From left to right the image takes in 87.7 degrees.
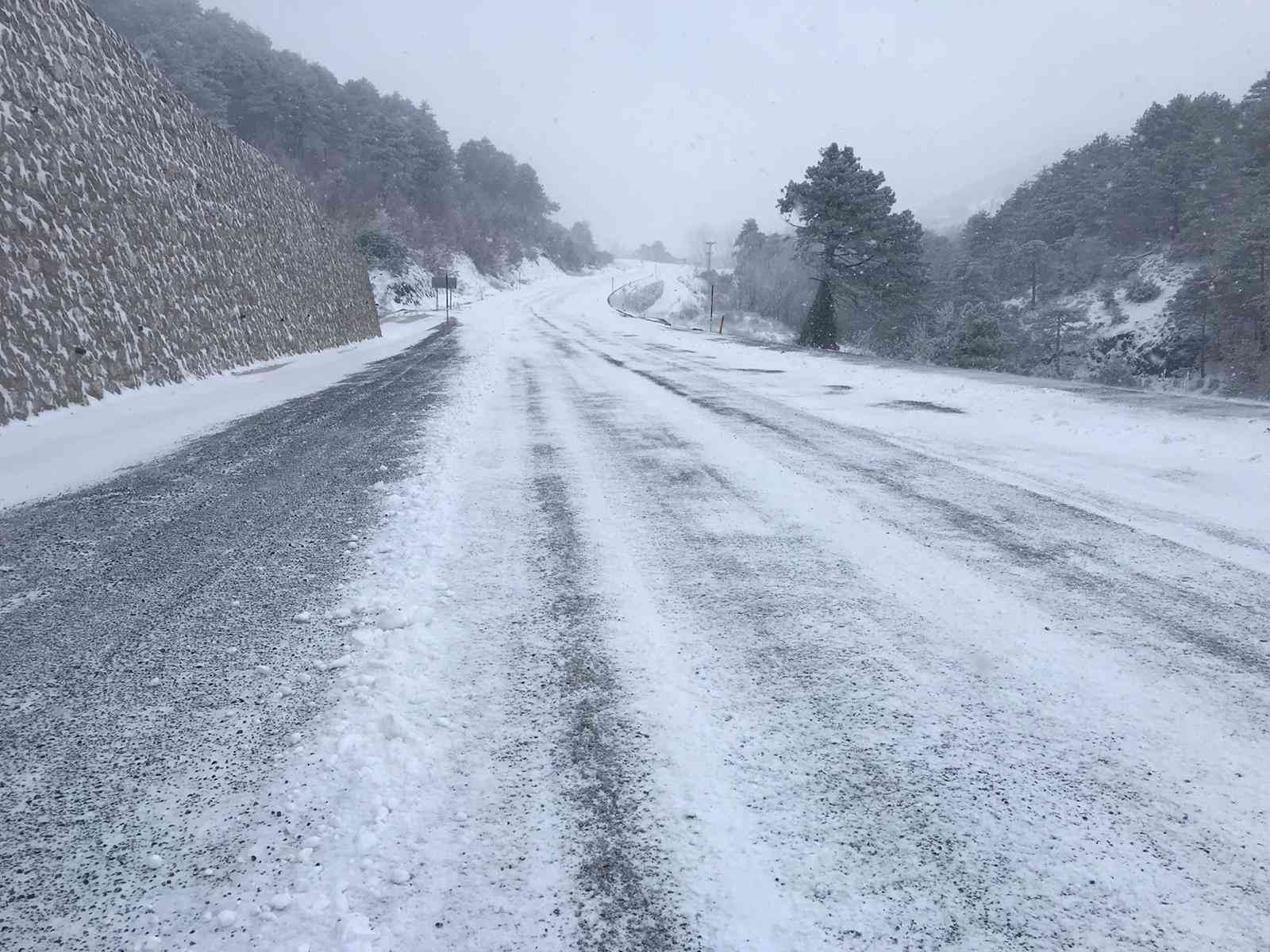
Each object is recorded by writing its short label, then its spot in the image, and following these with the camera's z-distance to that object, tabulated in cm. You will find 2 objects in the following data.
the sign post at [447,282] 3577
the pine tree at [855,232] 2998
